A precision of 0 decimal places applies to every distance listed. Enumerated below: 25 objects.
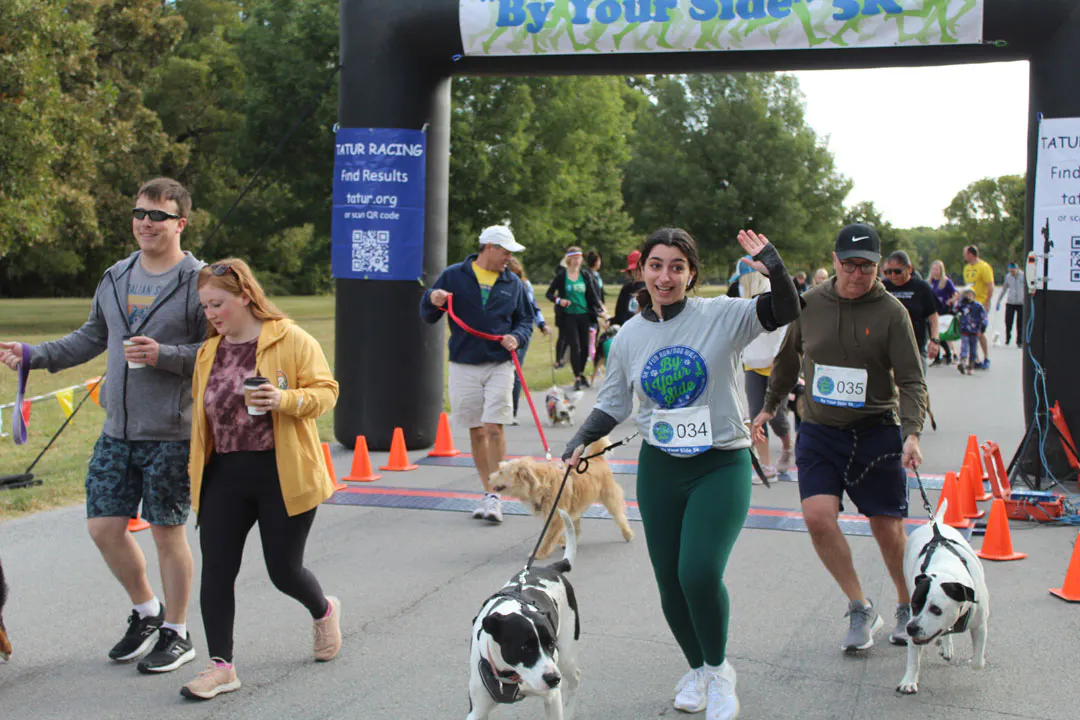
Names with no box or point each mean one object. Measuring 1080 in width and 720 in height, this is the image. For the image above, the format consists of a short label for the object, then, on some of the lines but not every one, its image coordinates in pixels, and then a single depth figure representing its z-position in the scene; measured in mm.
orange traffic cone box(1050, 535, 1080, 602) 5555
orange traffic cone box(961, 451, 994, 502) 7663
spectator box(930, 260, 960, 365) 17547
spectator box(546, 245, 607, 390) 14875
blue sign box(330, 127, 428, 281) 9758
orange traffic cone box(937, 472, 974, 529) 7215
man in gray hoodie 4469
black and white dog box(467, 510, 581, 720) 3279
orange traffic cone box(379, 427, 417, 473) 9172
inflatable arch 8164
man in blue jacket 7465
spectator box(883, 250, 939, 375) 9461
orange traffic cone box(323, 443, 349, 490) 8352
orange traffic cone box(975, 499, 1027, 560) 6367
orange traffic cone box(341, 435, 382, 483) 8727
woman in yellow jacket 4176
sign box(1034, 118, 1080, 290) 7953
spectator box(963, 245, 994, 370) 18688
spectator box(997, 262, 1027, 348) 21373
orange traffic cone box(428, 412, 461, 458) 9859
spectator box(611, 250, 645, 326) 14188
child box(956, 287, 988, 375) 17906
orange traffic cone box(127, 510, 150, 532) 7037
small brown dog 6281
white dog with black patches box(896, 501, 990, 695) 4102
